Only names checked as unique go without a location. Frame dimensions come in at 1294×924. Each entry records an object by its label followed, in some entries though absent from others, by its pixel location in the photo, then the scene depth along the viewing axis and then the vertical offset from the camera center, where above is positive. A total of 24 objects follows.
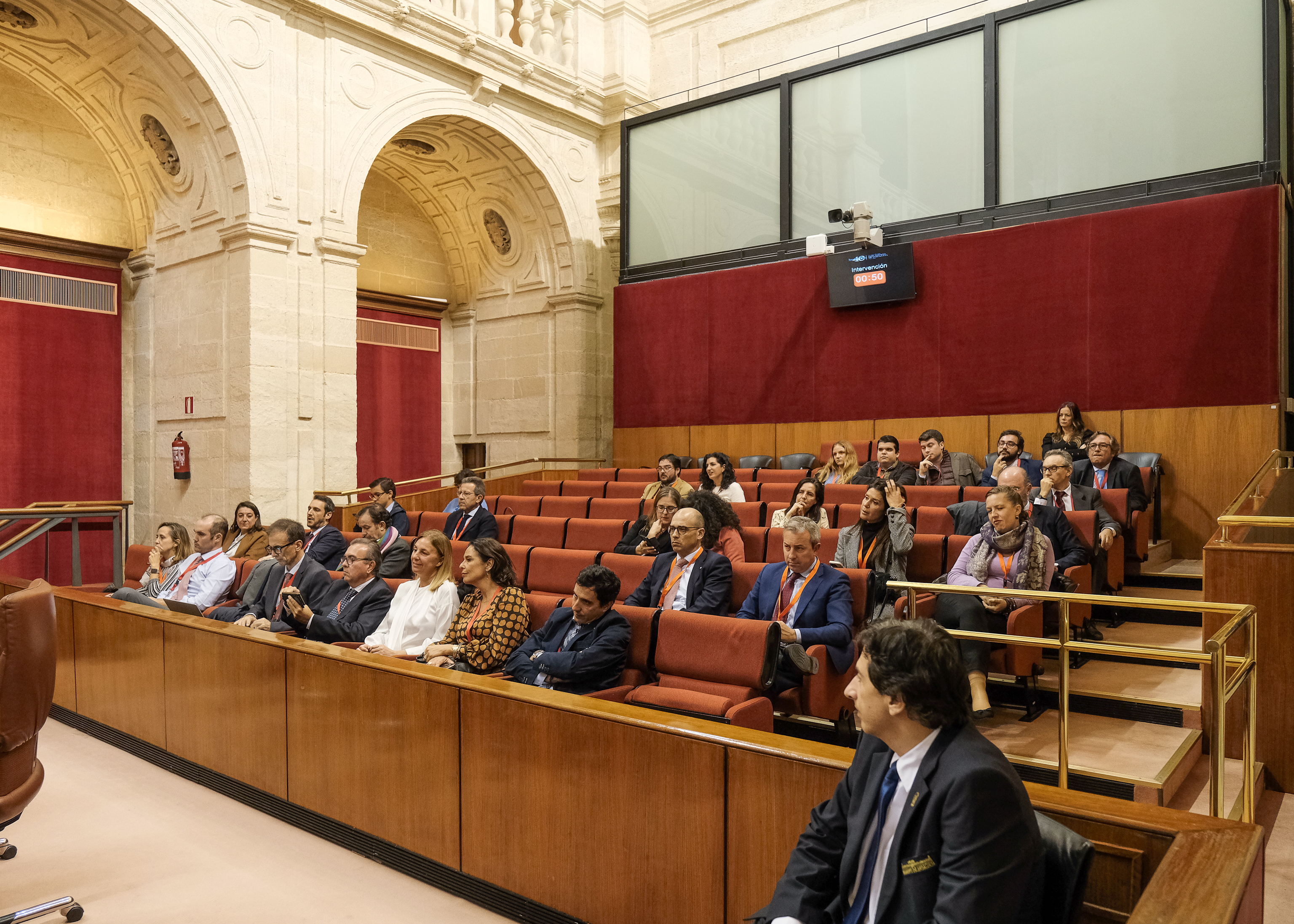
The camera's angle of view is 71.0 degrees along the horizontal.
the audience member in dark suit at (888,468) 5.60 -0.04
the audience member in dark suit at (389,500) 5.68 -0.24
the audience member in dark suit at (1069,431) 5.89 +0.20
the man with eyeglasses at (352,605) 3.60 -0.59
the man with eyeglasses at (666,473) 5.45 -0.07
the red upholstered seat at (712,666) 2.63 -0.64
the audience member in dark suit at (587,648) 2.85 -0.60
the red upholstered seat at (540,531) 5.43 -0.42
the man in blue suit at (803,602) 3.01 -0.50
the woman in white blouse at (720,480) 5.49 -0.11
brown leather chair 2.09 -0.52
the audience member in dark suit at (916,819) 1.25 -0.52
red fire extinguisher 7.47 +0.06
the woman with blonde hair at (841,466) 5.76 -0.03
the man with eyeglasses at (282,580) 4.06 -0.53
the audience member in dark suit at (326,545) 5.07 -0.46
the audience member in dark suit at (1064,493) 4.52 -0.16
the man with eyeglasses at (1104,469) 5.05 -0.05
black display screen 7.46 +1.56
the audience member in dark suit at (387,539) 4.51 -0.41
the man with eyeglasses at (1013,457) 5.43 +0.02
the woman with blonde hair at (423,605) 3.46 -0.55
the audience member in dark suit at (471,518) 5.42 -0.34
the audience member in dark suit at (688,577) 3.42 -0.44
